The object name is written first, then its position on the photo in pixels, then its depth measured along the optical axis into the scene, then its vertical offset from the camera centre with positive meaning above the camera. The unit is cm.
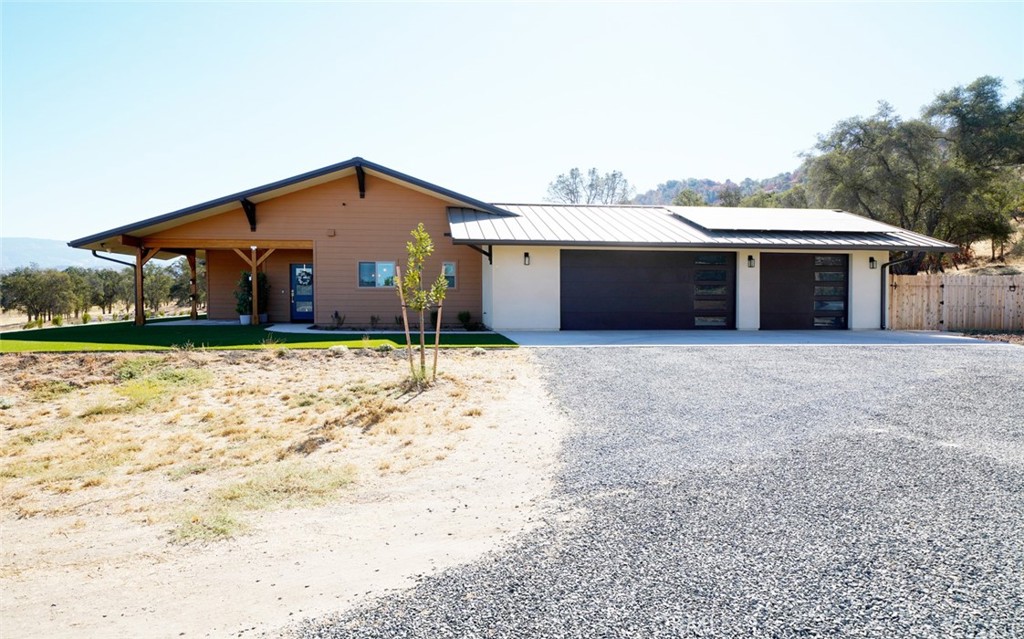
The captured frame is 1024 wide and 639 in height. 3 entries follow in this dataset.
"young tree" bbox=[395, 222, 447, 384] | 930 +22
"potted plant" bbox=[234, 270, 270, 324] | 1891 +17
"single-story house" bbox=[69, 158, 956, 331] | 1638 +118
